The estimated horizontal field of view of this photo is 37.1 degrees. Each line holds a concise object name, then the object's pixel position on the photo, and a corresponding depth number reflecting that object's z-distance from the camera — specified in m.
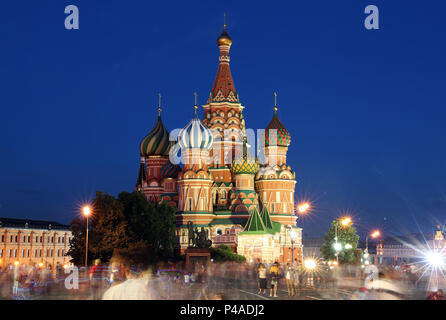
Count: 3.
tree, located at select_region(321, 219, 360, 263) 75.76
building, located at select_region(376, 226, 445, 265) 130.61
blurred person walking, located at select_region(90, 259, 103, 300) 26.94
